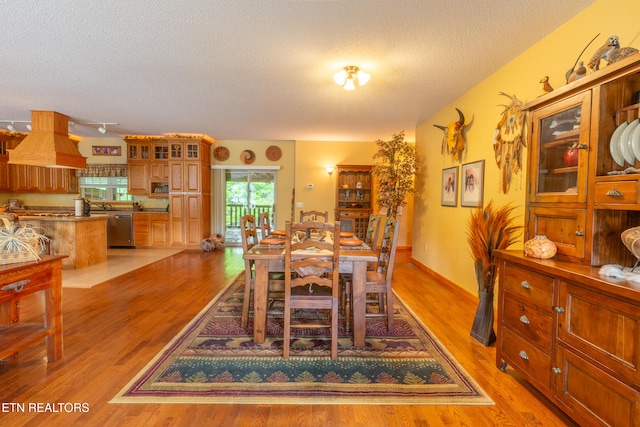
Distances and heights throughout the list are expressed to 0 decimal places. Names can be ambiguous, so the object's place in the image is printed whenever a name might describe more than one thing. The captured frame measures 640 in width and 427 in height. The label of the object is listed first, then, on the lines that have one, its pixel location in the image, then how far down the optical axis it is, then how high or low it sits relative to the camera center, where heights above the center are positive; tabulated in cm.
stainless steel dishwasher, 677 -65
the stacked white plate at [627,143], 148 +32
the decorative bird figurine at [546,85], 224 +91
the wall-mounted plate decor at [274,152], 736 +126
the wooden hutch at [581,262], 134 -34
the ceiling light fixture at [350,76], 311 +136
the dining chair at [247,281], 262 -73
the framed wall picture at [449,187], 411 +24
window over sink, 730 +30
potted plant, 531 +56
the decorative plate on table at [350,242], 283 -39
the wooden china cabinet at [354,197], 681 +14
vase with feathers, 249 -49
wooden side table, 177 -72
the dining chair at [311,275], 213 -54
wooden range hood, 464 +90
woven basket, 183 -33
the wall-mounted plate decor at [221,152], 736 +125
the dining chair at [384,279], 266 -71
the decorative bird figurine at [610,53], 157 +84
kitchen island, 477 -56
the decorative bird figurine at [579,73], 179 +81
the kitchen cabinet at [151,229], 690 -65
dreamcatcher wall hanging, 278 +63
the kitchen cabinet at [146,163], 697 +90
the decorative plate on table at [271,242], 280 -38
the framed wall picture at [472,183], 349 +26
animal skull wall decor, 390 +90
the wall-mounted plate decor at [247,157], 734 +113
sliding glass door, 748 +21
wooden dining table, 236 -62
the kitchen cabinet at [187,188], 677 +31
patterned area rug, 182 -119
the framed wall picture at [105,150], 732 +126
